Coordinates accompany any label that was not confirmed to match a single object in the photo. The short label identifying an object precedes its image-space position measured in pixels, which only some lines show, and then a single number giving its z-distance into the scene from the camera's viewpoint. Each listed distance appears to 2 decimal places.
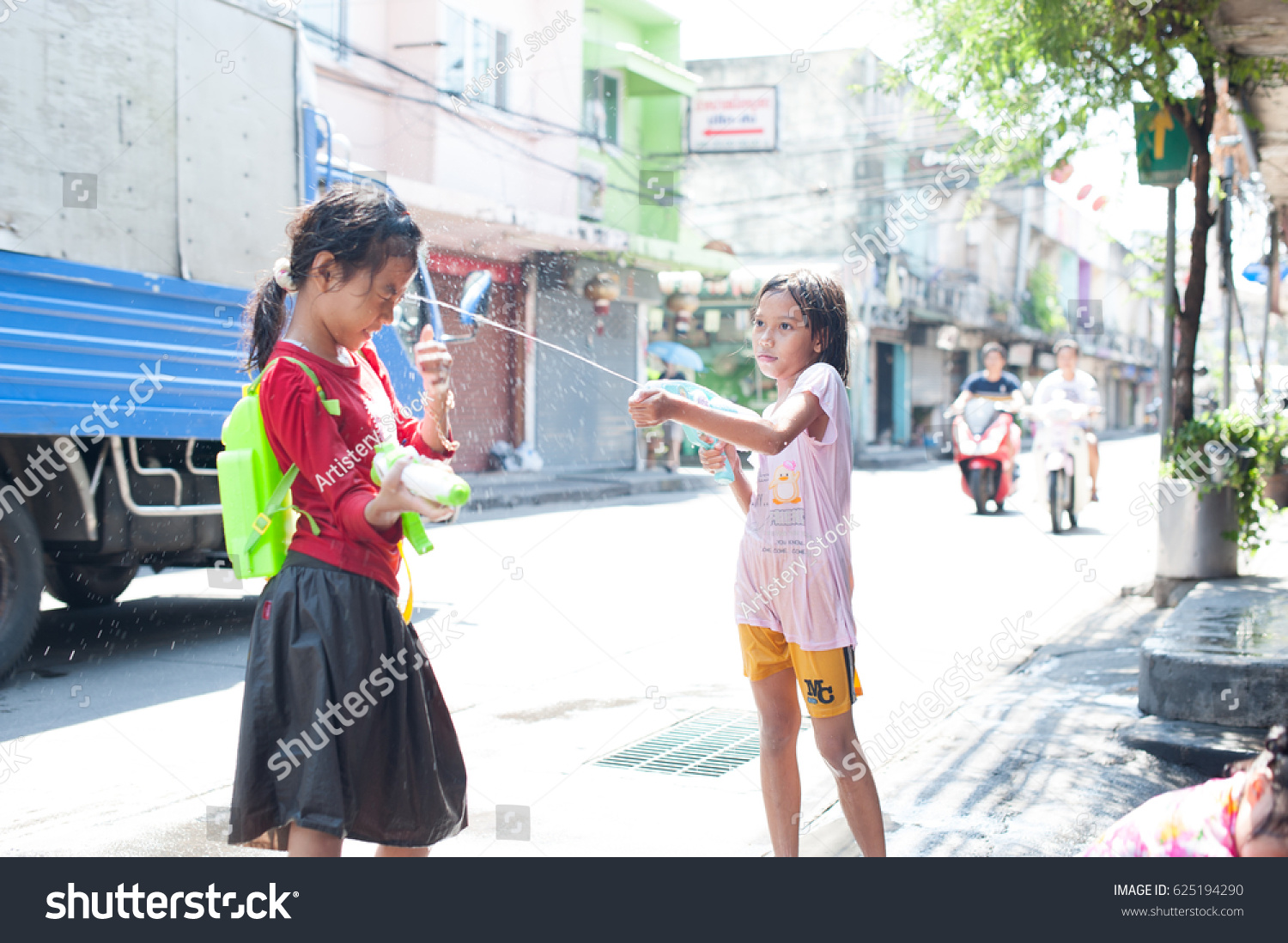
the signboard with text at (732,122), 23.88
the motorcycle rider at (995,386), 12.28
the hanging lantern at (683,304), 24.17
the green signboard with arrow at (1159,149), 7.15
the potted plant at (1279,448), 7.08
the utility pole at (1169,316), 7.38
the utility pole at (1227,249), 9.22
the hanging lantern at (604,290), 20.47
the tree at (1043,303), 43.41
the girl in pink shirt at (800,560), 2.62
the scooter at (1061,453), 11.02
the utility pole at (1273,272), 11.46
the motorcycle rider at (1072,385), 11.05
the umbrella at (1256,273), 13.37
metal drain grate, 4.15
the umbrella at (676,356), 21.44
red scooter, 12.30
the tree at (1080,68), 6.21
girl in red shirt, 2.13
